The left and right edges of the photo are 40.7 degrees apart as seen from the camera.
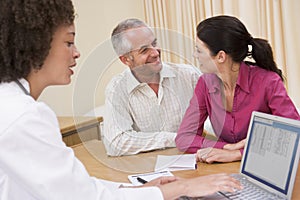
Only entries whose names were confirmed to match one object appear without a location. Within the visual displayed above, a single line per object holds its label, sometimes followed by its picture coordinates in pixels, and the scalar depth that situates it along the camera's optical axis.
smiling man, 1.63
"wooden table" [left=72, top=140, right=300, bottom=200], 1.40
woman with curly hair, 0.80
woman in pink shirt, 1.62
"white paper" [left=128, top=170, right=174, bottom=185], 1.37
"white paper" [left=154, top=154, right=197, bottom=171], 1.46
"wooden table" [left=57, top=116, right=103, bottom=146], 1.75
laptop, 1.08
